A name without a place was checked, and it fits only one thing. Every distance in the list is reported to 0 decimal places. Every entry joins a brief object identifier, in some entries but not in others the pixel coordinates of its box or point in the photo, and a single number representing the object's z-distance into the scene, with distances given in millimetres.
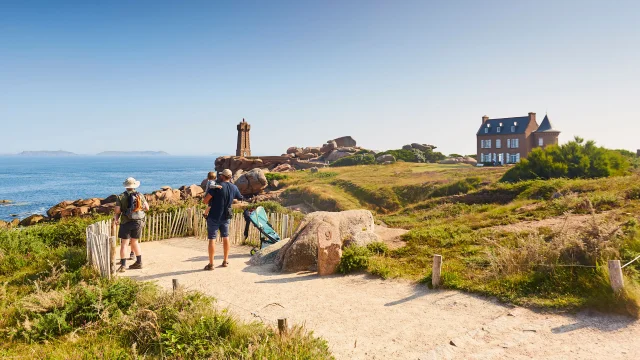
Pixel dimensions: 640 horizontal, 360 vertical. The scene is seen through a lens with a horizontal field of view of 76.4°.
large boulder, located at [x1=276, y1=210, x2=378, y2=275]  9523
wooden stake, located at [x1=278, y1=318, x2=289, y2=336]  5508
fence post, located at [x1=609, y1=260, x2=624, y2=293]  6516
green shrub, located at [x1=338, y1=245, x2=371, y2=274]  9523
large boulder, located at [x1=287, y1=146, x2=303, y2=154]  71131
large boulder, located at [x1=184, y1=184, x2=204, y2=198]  39250
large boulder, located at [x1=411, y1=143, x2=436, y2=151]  68500
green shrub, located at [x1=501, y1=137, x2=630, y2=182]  27688
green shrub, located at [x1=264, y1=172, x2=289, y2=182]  45000
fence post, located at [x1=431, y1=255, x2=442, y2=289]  8038
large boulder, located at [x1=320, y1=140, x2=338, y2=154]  71038
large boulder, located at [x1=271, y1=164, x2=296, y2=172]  58438
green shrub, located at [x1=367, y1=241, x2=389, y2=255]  10941
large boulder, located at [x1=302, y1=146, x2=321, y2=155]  71875
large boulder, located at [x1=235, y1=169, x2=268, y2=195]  40969
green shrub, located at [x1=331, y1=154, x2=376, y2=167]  57281
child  9203
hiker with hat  9547
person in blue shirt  9336
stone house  51375
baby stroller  11797
